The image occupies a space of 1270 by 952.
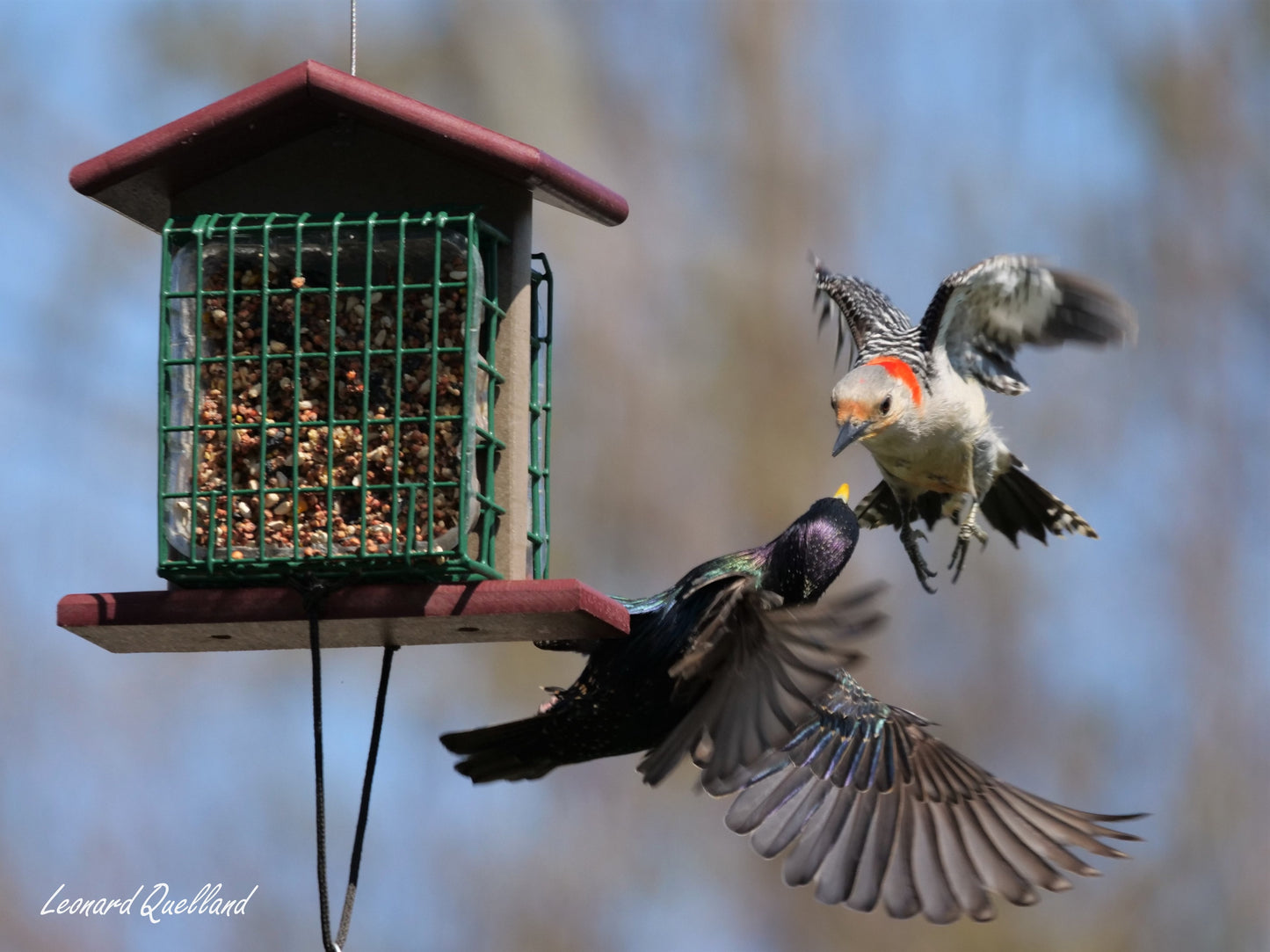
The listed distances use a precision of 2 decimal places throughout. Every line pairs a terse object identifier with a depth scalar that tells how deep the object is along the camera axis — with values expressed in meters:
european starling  10.27
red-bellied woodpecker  14.57
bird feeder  10.16
